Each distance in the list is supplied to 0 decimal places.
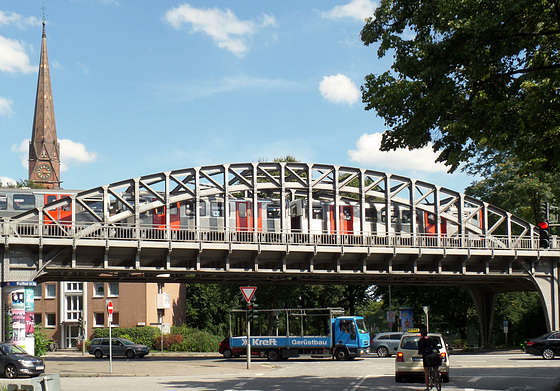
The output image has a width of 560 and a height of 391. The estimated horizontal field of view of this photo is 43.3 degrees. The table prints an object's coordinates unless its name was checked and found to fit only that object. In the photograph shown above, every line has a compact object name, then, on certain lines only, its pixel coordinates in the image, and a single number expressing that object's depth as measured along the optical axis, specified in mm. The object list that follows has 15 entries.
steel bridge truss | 36719
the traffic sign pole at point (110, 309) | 27547
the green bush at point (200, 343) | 56438
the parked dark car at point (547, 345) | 33544
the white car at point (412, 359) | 20703
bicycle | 17108
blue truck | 37906
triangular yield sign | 29366
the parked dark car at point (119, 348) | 46000
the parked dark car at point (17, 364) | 25156
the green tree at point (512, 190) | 50281
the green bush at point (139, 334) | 58031
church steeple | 119250
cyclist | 17858
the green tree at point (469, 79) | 15859
